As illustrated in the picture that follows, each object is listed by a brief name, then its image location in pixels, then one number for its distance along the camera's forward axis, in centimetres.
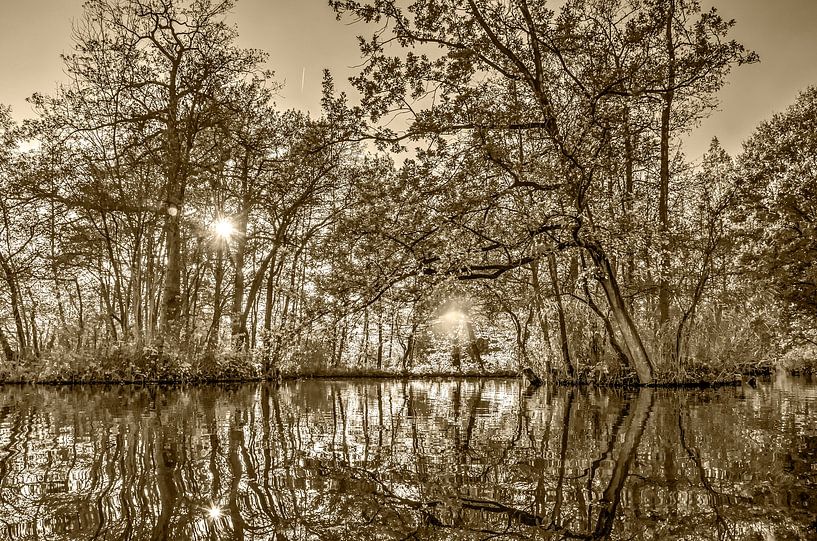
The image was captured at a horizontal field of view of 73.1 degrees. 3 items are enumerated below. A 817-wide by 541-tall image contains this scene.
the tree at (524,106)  1034
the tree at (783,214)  1421
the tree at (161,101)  1745
